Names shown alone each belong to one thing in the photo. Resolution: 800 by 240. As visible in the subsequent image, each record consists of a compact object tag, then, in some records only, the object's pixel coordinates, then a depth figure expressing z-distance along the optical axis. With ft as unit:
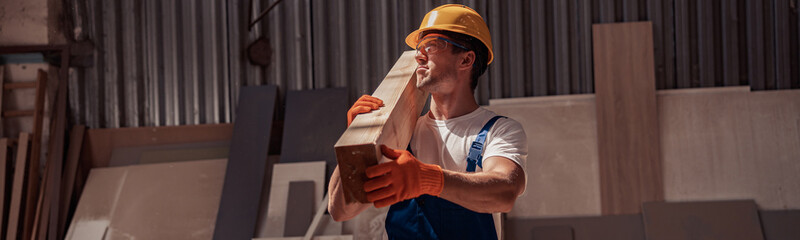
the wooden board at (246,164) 17.78
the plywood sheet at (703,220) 16.38
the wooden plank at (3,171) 18.85
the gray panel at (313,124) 18.34
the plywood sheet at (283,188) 17.63
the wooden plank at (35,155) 18.94
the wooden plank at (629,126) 17.33
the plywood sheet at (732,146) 17.07
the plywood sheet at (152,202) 18.24
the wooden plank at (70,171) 19.20
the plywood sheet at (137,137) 19.54
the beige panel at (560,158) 17.47
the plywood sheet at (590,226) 17.02
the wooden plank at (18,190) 18.54
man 6.16
